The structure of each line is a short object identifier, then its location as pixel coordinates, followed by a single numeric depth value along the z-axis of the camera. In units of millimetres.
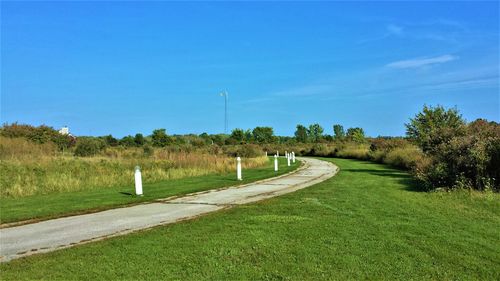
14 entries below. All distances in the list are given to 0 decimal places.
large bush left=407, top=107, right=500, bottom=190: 16188
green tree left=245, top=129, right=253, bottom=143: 99656
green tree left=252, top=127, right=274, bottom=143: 107250
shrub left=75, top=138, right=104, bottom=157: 37625
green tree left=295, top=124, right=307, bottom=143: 115938
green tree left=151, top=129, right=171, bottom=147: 67375
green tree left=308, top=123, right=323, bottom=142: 121000
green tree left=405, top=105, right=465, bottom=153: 25859
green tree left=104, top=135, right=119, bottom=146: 70819
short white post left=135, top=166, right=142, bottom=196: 15727
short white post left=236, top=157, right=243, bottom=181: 22281
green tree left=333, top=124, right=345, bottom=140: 119531
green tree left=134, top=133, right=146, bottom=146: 72988
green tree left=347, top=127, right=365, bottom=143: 84512
